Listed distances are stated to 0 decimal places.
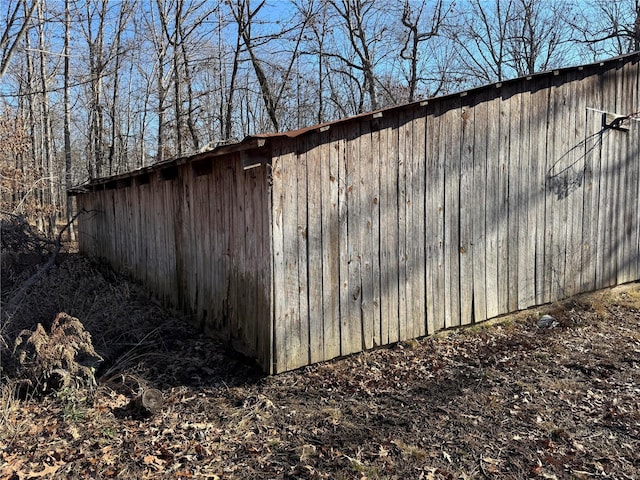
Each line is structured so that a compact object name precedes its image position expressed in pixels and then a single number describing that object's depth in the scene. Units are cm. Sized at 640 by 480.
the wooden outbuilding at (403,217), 489
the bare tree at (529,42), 2095
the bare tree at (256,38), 1588
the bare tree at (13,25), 860
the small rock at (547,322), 654
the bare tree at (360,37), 1730
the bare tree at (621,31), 1455
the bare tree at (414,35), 1722
